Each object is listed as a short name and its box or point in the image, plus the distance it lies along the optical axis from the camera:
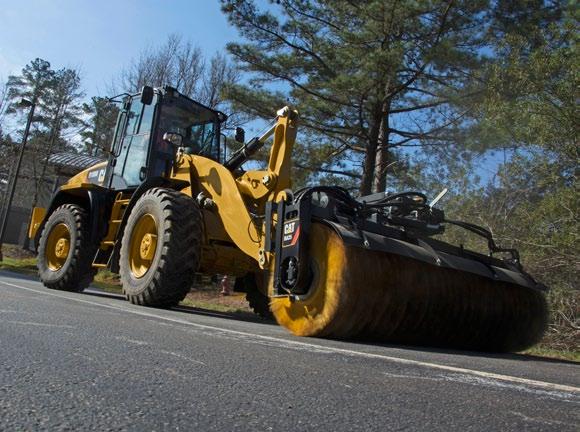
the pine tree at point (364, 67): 12.87
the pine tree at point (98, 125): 35.47
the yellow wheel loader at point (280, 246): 5.01
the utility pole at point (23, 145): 23.00
